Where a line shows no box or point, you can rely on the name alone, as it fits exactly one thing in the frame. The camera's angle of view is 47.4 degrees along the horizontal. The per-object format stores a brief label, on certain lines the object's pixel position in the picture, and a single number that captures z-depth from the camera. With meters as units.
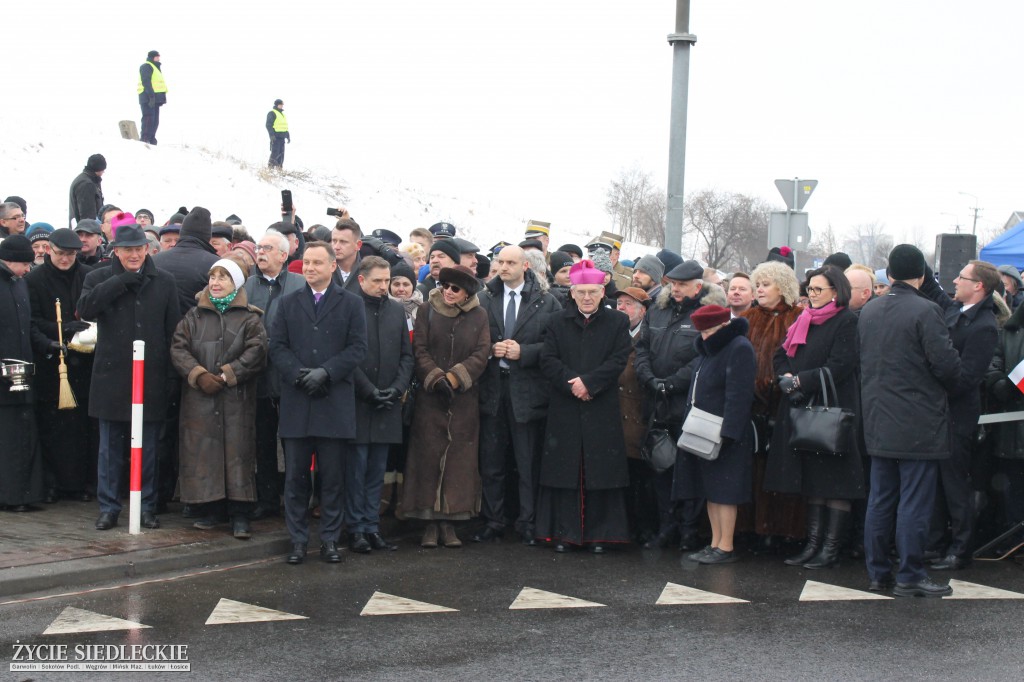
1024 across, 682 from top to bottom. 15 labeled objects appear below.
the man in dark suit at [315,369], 8.41
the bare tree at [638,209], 60.87
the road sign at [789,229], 15.71
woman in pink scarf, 8.62
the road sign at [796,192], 15.46
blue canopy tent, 18.36
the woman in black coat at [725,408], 8.65
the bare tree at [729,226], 59.06
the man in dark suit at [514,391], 9.47
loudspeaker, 15.59
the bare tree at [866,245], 90.12
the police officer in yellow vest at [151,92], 27.12
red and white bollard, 8.59
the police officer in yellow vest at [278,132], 33.59
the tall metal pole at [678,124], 13.11
